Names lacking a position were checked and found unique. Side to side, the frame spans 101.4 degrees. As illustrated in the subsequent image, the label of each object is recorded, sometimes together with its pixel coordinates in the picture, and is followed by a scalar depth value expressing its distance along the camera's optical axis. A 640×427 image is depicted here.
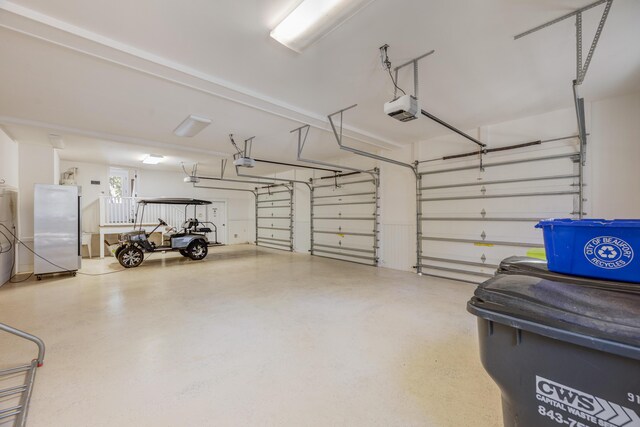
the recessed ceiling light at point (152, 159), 7.15
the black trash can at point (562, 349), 0.80
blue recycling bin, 1.03
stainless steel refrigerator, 5.01
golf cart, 6.33
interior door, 11.06
